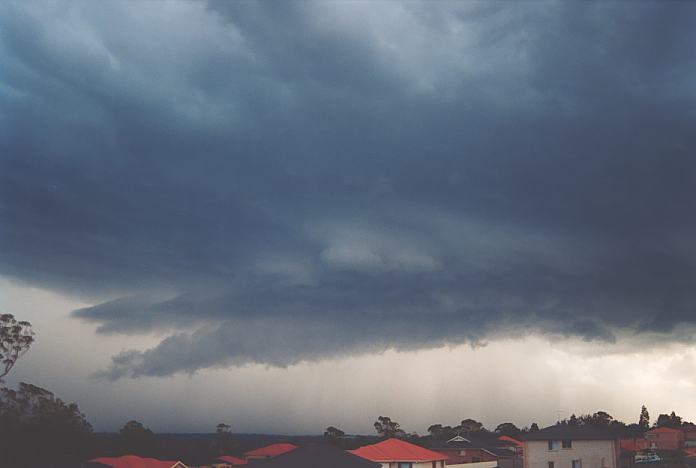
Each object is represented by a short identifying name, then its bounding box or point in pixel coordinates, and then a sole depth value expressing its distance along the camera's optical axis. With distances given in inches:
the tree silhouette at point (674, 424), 7126.5
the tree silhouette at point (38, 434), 3366.1
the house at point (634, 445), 4564.2
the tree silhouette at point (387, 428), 7411.4
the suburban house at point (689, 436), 6336.1
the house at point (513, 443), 5092.0
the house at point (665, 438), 6141.7
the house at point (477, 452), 4195.4
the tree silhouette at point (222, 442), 6023.6
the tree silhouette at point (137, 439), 4718.3
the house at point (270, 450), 4540.6
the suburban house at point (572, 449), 3213.6
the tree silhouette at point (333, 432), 7670.3
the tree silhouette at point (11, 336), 3550.7
